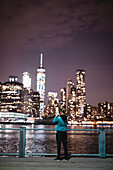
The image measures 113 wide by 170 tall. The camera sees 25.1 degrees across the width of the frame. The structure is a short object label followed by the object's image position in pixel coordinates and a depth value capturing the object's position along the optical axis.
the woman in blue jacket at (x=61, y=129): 10.52
